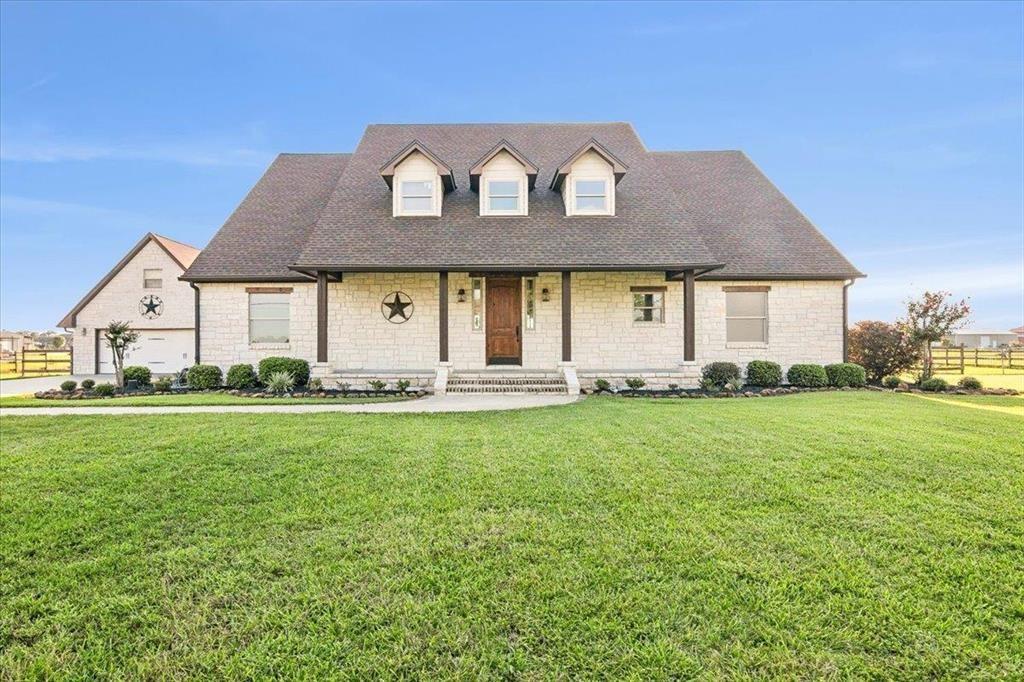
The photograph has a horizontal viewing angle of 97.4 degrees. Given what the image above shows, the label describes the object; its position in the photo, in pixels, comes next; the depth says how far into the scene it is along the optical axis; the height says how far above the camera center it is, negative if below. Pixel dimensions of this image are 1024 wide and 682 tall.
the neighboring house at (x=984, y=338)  51.41 -0.01
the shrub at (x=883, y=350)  15.04 -0.38
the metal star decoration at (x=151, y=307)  20.06 +1.74
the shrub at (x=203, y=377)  13.67 -0.96
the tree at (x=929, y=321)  14.56 +0.59
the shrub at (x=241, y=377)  13.61 -0.97
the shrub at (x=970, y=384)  13.26 -1.38
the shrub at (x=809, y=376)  13.73 -1.13
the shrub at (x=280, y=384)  12.50 -1.10
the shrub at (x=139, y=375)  14.15 -0.91
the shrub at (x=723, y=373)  13.28 -0.98
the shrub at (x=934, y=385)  13.48 -1.41
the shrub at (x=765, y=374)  13.70 -1.05
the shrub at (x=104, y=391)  12.37 -1.23
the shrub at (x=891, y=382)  13.92 -1.35
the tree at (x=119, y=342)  13.52 +0.13
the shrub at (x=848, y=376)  13.75 -1.14
